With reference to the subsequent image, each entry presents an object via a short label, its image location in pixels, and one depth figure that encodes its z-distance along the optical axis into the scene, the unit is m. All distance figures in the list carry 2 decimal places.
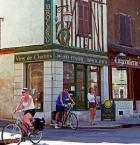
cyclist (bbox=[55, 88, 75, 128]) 19.12
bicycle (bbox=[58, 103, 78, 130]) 18.72
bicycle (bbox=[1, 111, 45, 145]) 13.14
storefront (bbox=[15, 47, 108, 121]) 20.94
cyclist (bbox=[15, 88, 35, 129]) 13.41
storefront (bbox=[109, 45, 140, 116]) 24.94
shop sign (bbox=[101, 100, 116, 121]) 22.00
